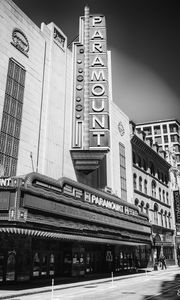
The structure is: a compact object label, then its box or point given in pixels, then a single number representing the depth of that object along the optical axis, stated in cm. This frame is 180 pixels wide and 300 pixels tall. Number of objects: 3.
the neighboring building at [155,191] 4528
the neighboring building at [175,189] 5525
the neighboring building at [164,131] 10175
